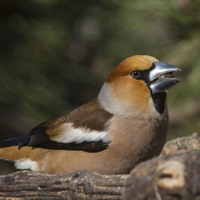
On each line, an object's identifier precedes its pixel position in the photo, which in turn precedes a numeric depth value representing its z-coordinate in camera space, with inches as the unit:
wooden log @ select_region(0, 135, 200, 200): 111.5
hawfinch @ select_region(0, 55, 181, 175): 115.6
